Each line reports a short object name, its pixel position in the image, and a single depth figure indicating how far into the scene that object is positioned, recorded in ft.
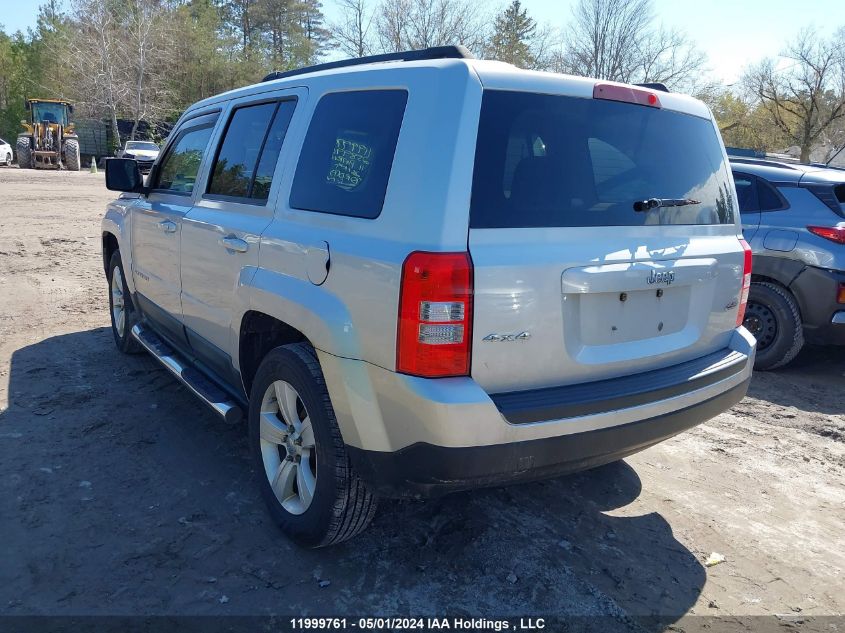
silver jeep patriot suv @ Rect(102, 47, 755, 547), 7.64
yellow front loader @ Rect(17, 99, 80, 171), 111.34
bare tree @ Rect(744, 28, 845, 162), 114.52
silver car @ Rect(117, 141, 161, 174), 102.47
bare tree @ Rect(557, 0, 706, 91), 139.03
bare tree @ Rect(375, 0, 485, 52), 139.03
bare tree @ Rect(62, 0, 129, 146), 141.28
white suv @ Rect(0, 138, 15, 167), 115.24
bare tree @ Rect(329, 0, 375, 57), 143.75
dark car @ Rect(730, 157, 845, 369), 18.04
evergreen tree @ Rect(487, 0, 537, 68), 148.97
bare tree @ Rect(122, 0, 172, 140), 145.59
